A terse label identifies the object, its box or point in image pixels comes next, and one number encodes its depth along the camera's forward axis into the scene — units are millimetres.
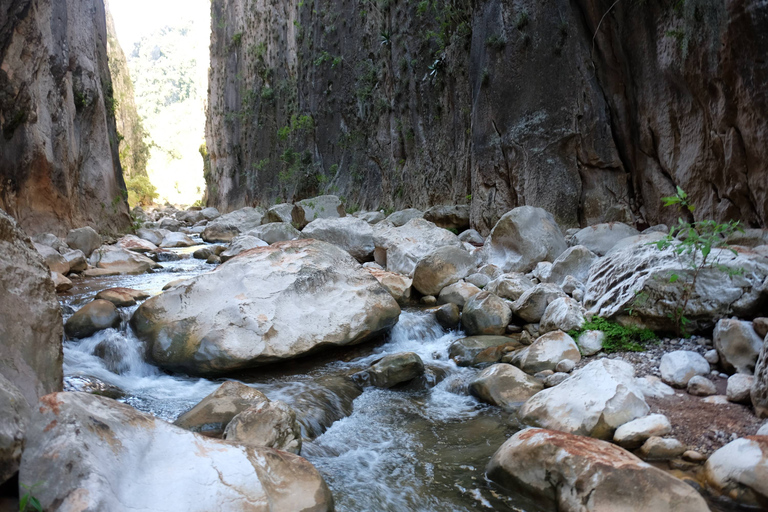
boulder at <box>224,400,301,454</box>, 2994
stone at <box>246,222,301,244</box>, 12883
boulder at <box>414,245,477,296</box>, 7180
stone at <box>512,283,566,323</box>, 5586
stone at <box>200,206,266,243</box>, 17703
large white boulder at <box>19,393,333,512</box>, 1867
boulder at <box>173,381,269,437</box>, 3307
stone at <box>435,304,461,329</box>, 6047
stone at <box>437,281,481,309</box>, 6570
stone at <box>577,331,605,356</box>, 4574
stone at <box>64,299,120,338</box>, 5301
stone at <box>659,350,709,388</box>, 3754
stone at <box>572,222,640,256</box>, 7562
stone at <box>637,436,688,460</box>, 2988
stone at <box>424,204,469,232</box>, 11870
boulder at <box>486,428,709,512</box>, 2396
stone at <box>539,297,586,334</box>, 4969
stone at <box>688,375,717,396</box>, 3535
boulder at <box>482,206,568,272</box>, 7488
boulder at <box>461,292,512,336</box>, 5672
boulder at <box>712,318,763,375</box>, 3633
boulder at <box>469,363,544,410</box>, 4051
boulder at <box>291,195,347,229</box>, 14734
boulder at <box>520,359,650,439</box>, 3286
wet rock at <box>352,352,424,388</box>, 4566
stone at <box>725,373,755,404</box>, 3303
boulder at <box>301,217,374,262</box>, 9719
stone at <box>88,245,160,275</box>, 10008
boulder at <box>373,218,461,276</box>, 8414
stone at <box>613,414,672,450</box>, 3137
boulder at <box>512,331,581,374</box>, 4496
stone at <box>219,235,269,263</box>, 11064
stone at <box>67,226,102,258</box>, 10766
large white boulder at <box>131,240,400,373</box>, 4641
